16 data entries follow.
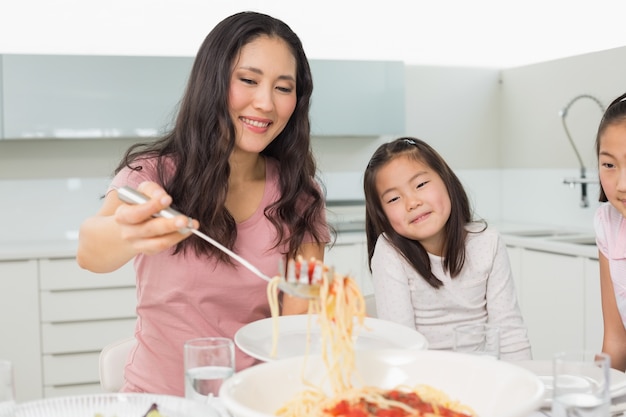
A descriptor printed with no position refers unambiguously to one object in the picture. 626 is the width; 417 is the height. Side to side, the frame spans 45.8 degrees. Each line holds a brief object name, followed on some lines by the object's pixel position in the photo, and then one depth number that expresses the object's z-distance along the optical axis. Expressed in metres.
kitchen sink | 3.70
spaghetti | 0.96
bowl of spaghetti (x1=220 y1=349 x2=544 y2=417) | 0.96
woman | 1.64
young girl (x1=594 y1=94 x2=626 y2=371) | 1.65
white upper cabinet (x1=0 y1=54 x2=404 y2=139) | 3.63
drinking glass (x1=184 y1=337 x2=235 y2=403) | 1.06
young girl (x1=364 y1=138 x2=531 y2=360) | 1.96
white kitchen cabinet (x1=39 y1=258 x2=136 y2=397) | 3.51
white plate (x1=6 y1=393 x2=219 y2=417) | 1.00
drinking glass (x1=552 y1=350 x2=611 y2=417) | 0.95
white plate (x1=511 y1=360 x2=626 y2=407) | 1.15
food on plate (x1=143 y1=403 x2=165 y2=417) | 1.00
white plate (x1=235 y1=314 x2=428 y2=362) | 1.25
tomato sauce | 0.94
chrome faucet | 3.83
